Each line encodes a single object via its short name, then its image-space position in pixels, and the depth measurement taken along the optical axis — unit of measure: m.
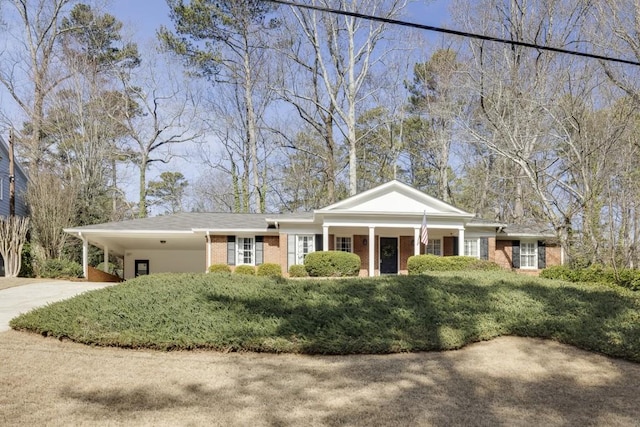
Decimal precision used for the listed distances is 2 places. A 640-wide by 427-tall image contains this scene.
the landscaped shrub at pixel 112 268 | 31.41
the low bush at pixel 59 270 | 19.73
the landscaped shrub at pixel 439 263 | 17.71
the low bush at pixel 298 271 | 19.05
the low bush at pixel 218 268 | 19.05
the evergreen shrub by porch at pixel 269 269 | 19.02
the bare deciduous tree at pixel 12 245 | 19.59
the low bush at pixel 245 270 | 19.11
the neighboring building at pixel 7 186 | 23.50
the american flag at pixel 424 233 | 18.16
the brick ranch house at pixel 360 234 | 19.66
